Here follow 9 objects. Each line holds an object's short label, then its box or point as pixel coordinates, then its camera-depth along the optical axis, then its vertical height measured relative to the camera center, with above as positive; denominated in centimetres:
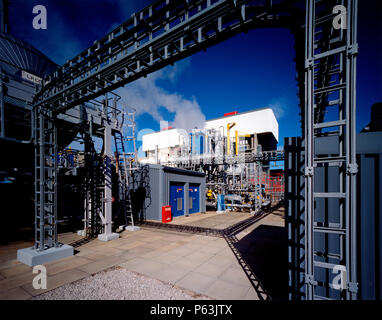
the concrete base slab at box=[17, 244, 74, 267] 666 -348
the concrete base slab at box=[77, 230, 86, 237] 1080 -421
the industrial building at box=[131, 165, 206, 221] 1546 -302
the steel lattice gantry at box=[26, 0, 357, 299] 307 +258
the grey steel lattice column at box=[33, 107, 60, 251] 711 -71
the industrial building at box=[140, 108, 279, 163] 3431 +480
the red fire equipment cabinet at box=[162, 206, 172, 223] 1452 -423
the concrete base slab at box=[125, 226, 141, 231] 1180 -429
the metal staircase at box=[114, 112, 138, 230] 1174 +62
